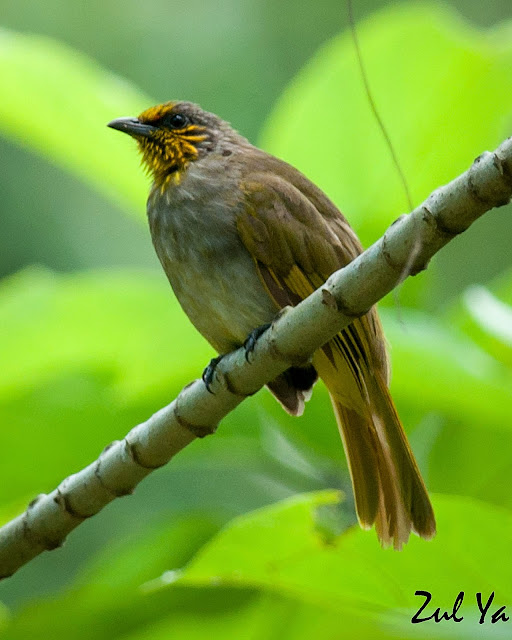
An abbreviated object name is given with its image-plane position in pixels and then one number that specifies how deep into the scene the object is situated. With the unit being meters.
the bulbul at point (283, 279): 4.87
